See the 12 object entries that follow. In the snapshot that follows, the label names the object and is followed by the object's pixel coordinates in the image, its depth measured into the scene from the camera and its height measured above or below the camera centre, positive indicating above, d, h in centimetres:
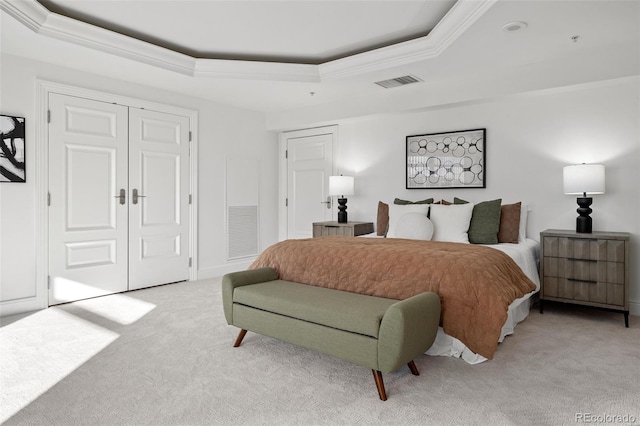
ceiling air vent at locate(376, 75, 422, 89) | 426 +137
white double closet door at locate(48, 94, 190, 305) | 394 +9
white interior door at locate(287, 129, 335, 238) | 575 +40
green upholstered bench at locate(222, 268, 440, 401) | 205 -64
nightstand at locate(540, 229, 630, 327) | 329 -50
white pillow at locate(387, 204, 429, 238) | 417 -3
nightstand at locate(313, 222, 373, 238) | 492 -26
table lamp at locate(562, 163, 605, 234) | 348 +22
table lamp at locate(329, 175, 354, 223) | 513 +29
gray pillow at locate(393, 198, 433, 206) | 449 +7
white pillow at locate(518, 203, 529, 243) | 396 -14
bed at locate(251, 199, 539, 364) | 243 -41
